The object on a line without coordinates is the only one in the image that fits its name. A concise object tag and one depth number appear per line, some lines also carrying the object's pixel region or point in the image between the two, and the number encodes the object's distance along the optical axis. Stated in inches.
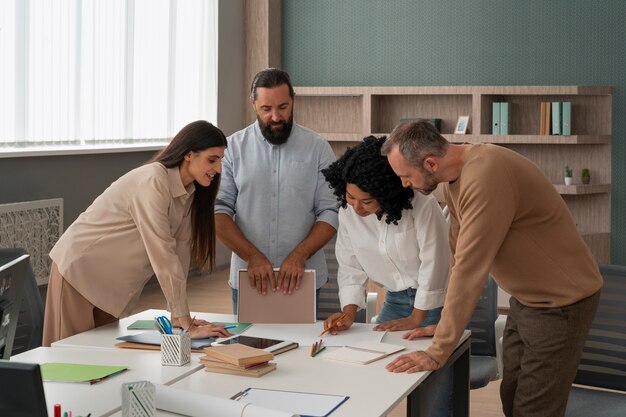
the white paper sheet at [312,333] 124.9
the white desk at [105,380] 95.7
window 239.8
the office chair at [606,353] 130.0
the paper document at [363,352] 114.2
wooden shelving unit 315.6
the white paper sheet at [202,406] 86.8
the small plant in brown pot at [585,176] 316.2
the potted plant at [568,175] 313.1
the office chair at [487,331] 148.7
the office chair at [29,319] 130.9
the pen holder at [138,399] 86.2
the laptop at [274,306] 136.5
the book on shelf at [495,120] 323.9
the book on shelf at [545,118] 316.8
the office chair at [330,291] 166.4
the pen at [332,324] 128.3
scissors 112.5
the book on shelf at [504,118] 321.4
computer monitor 63.5
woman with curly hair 124.5
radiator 231.3
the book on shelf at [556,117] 314.3
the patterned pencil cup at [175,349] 110.7
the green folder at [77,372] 103.7
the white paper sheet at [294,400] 95.4
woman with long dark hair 125.6
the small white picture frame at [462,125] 327.9
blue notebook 120.4
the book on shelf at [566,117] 313.0
